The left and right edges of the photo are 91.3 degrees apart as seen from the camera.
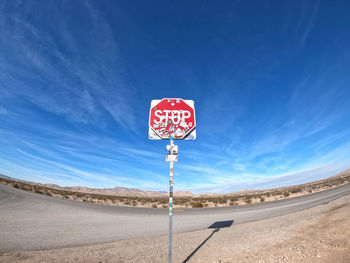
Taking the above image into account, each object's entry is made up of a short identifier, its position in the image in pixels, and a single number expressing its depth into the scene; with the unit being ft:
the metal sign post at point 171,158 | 13.53
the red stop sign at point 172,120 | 14.74
